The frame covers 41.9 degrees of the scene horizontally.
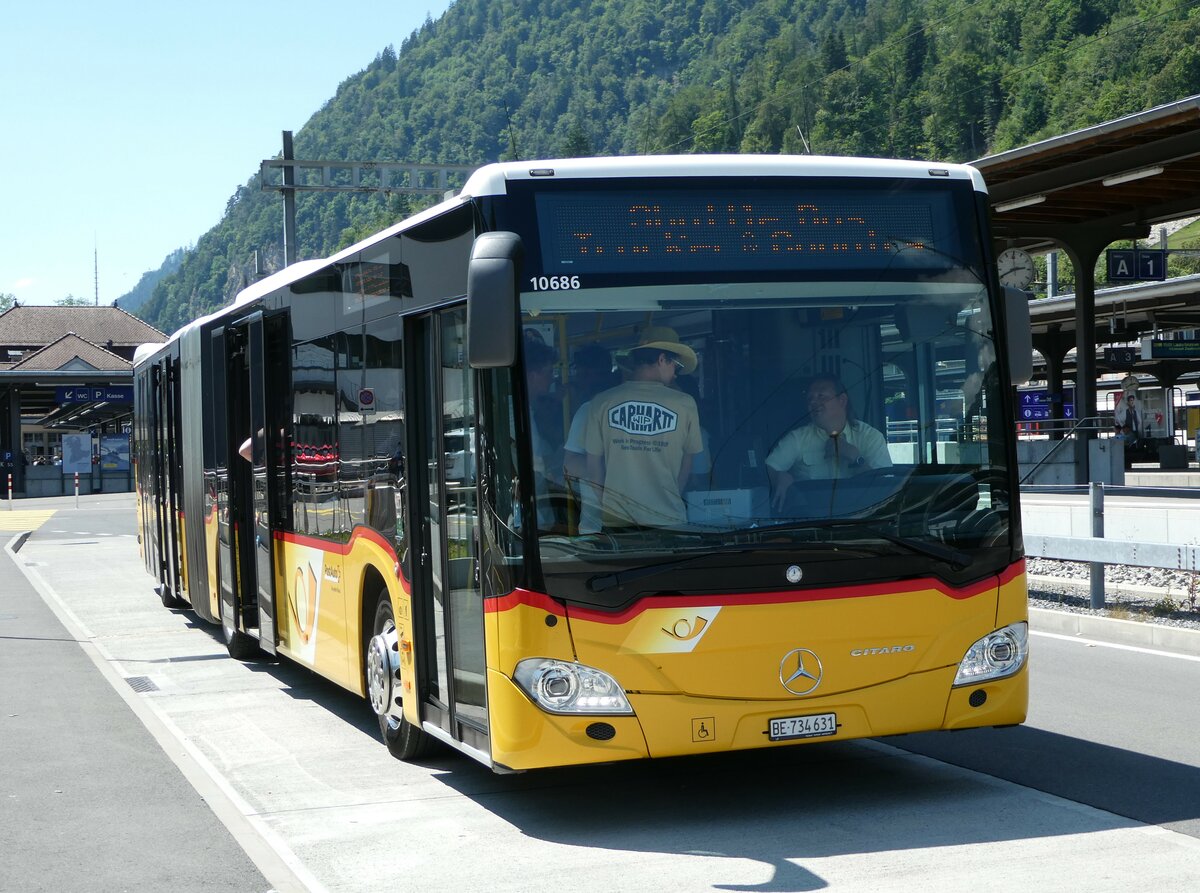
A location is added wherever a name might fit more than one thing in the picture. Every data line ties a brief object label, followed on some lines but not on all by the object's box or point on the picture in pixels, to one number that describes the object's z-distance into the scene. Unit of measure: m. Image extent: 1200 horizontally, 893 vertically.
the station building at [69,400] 69.81
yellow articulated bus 6.56
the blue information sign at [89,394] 69.06
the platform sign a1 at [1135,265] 33.03
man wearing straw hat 6.64
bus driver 6.79
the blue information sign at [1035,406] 60.69
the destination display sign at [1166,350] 42.12
